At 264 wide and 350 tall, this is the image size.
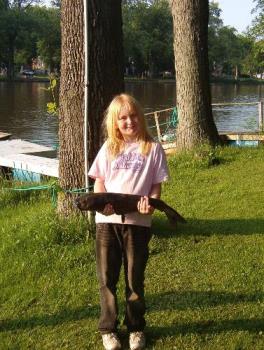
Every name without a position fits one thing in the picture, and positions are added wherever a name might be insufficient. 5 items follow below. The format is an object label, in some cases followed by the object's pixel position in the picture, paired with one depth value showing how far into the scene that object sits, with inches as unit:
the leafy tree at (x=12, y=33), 2906.0
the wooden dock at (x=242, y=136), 499.5
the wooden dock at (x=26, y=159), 379.9
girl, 145.2
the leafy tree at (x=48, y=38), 3053.6
